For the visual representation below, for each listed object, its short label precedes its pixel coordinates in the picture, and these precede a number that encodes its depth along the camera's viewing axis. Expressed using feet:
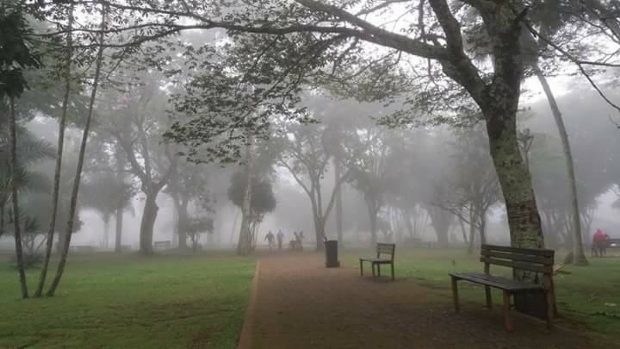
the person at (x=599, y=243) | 76.64
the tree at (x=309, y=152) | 104.83
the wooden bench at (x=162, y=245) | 128.96
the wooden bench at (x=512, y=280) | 17.97
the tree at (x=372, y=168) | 114.21
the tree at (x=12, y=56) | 11.84
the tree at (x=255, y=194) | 101.60
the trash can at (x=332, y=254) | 52.85
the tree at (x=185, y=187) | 111.96
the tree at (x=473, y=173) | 80.84
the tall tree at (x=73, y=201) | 30.89
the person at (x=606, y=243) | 77.72
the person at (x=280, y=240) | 107.93
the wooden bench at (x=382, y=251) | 36.01
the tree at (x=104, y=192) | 118.32
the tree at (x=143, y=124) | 90.43
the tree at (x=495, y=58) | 22.43
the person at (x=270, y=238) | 107.96
